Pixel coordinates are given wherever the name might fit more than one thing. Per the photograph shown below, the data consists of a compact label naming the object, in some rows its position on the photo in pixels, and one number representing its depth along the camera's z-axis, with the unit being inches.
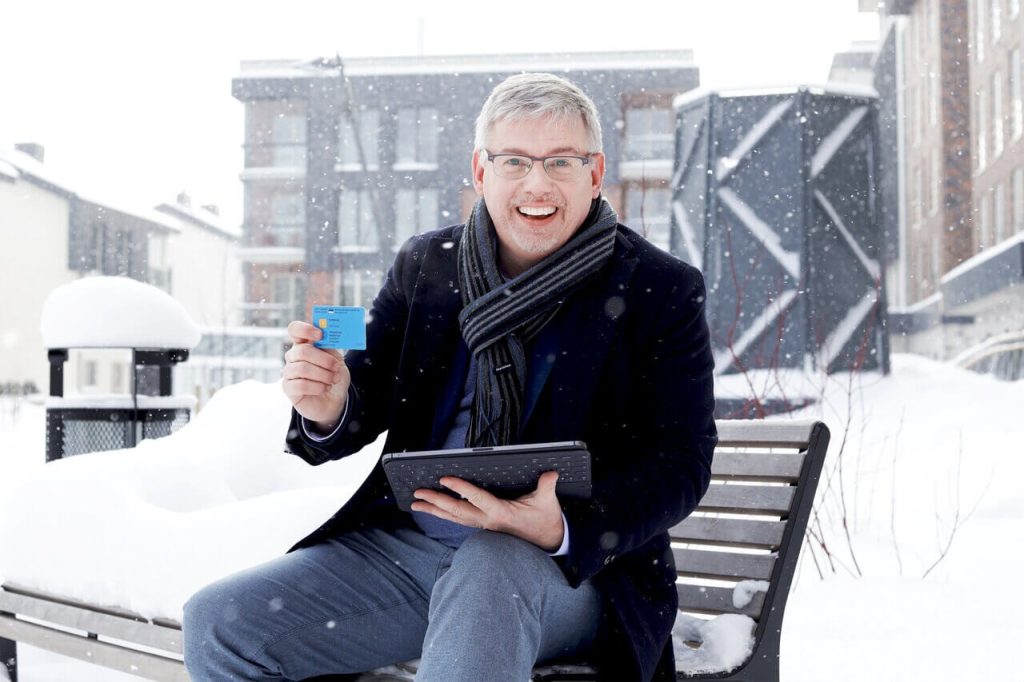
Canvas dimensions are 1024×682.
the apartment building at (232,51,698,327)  1180.5
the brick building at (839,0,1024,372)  805.9
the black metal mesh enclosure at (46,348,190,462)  189.3
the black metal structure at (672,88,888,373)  411.8
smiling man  71.6
